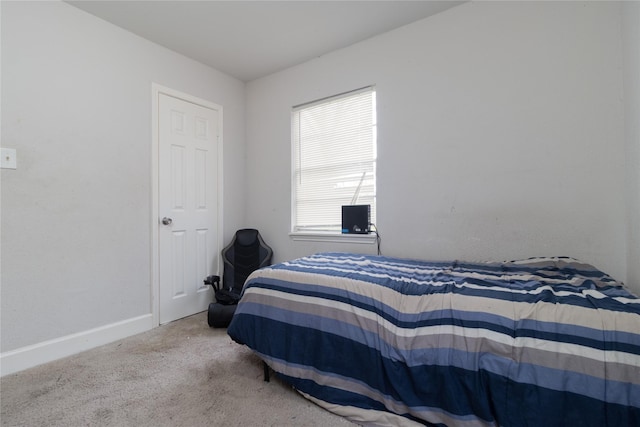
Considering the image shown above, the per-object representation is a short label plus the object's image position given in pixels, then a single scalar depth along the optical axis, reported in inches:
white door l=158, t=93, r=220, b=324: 103.5
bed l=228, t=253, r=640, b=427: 36.4
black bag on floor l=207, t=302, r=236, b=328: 95.4
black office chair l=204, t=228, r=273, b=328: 106.2
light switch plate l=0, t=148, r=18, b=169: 69.8
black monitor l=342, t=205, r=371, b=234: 99.1
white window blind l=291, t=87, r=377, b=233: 104.0
